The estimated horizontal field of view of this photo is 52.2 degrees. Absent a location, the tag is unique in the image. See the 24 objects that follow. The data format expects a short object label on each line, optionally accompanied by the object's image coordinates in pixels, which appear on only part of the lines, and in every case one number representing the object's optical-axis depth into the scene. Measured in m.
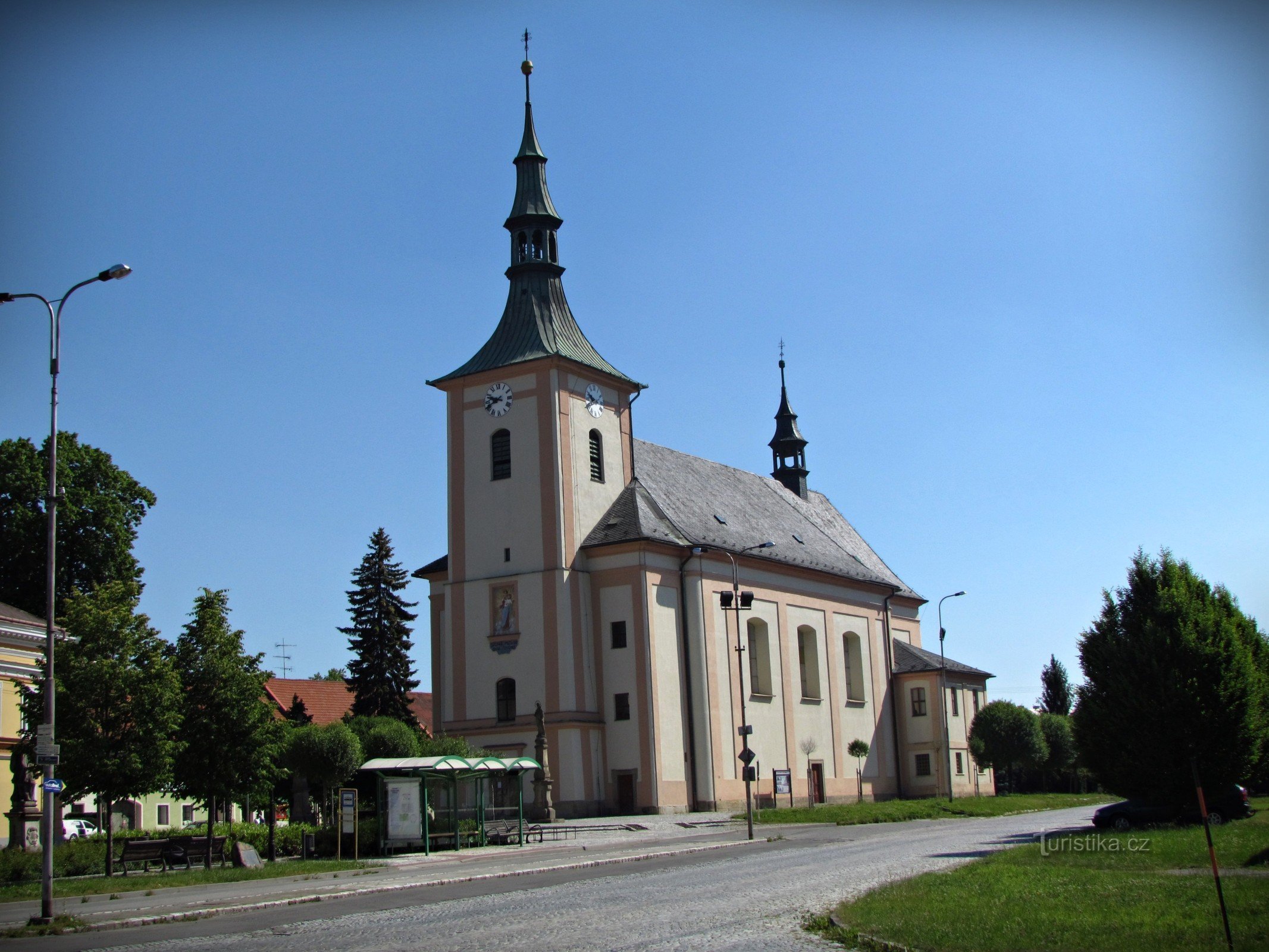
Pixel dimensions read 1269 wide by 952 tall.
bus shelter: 28.64
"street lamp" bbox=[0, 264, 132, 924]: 16.75
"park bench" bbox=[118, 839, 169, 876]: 27.32
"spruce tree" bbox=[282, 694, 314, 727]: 55.00
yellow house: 35.66
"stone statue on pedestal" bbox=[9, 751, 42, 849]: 30.00
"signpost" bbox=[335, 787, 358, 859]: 27.69
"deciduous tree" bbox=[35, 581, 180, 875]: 25.81
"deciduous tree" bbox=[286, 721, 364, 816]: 35.34
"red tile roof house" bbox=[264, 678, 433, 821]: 71.00
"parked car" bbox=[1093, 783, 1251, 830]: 27.08
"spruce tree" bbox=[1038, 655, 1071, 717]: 95.81
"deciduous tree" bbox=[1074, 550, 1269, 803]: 26.94
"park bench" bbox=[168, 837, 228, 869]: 27.78
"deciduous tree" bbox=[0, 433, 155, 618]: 47.00
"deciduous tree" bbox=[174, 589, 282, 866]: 28.11
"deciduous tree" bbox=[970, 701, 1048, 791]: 57.84
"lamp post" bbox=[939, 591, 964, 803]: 57.16
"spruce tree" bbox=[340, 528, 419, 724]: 52.03
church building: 44.03
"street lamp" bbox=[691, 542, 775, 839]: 32.19
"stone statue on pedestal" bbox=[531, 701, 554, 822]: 37.69
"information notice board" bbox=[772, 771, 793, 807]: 41.97
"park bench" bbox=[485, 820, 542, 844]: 31.98
